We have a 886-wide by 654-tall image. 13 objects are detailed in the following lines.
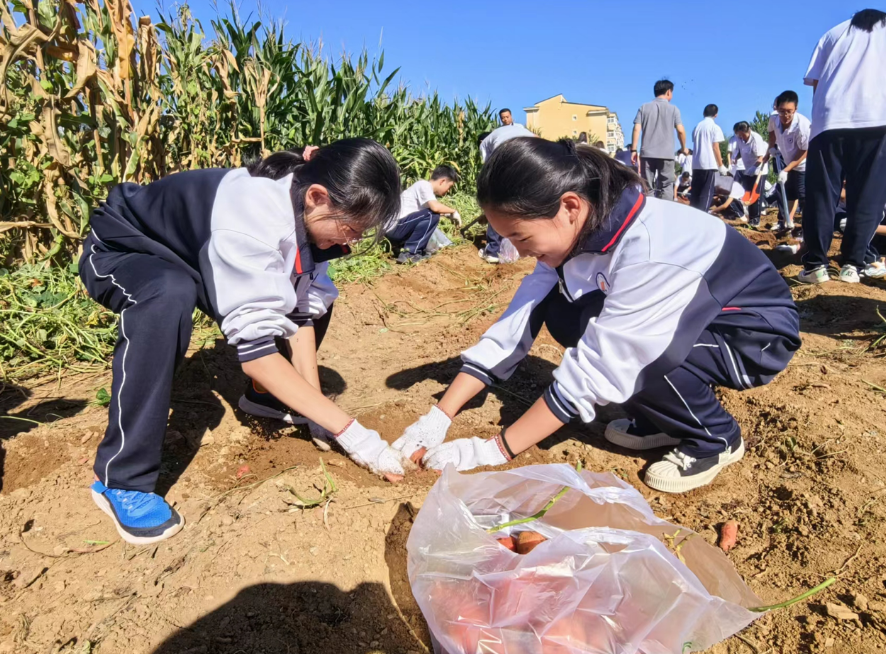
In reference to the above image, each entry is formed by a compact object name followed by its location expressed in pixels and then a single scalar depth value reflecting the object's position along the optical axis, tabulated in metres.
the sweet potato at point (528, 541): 1.35
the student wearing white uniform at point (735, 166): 9.02
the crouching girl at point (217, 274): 1.60
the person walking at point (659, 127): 6.70
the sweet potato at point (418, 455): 1.95
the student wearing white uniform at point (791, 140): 5.88
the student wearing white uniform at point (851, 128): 3.42
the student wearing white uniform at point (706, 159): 7.31
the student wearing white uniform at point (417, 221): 5.69
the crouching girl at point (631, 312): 1.59
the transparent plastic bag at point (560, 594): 1.12
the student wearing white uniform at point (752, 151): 8.23
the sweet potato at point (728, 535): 1.66
